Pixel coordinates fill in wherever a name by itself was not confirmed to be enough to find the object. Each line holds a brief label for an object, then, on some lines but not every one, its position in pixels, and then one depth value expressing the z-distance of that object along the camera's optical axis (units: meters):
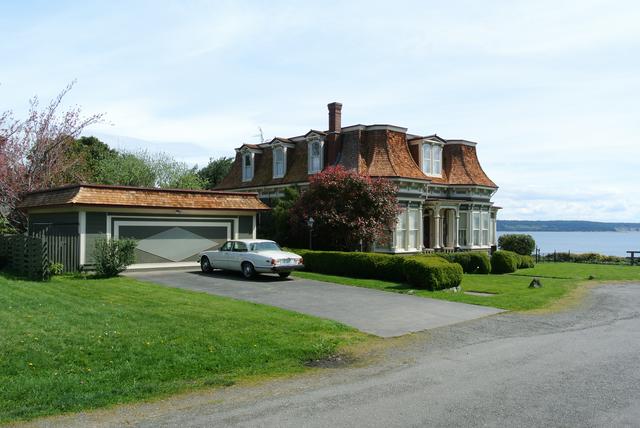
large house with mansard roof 31.50
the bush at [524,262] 33.88
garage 20.81
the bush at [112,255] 19.80
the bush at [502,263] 30.28
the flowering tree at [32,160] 29.08
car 20.62
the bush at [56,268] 19.15
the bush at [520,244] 43.50
